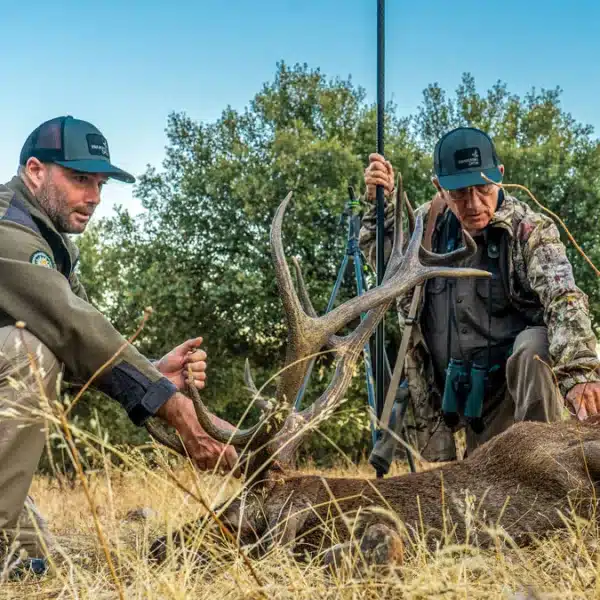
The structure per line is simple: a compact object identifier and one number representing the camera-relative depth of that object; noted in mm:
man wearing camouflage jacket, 5027
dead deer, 3469
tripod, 5781
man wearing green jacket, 3570
